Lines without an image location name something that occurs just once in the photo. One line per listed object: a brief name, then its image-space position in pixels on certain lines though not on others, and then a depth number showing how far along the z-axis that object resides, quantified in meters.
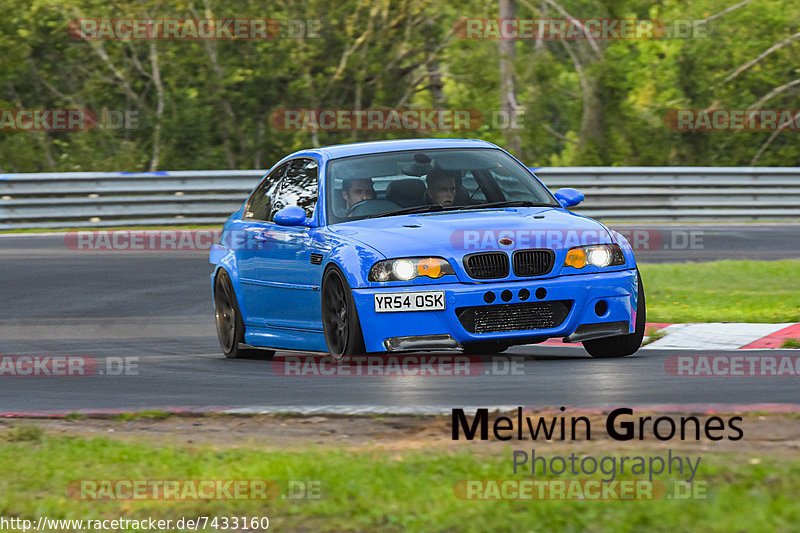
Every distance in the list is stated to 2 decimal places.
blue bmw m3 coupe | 17.72
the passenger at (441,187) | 19.92
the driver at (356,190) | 19.98
